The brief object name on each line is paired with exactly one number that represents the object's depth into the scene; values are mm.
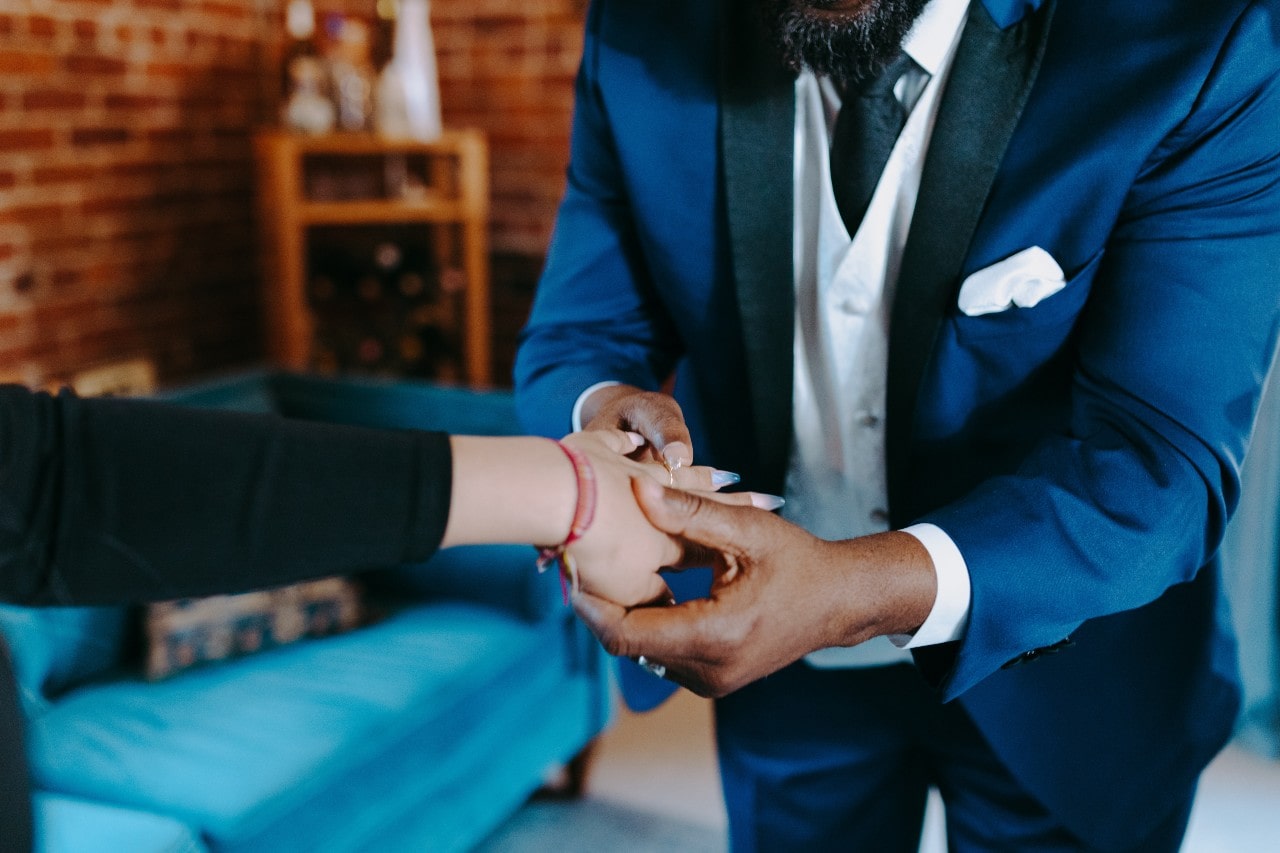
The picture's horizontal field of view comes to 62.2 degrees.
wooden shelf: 3094
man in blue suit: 823
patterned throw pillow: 1991
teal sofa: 1672
